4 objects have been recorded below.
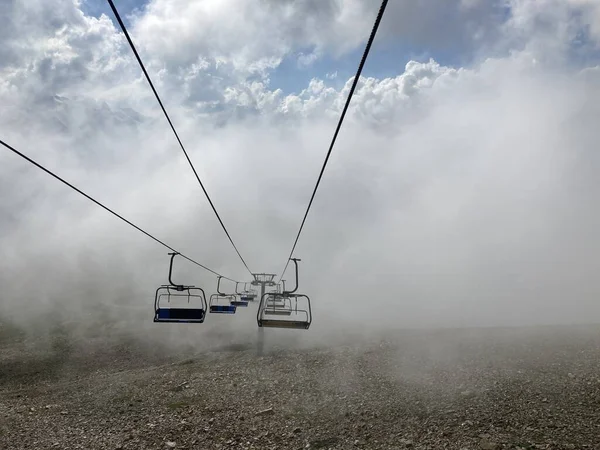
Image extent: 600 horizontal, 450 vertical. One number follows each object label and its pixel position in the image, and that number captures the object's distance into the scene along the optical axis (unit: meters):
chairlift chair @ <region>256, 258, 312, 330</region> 19.77
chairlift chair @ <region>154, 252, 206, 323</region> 20.91
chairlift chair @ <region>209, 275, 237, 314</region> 28.88
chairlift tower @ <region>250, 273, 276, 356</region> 43.19
